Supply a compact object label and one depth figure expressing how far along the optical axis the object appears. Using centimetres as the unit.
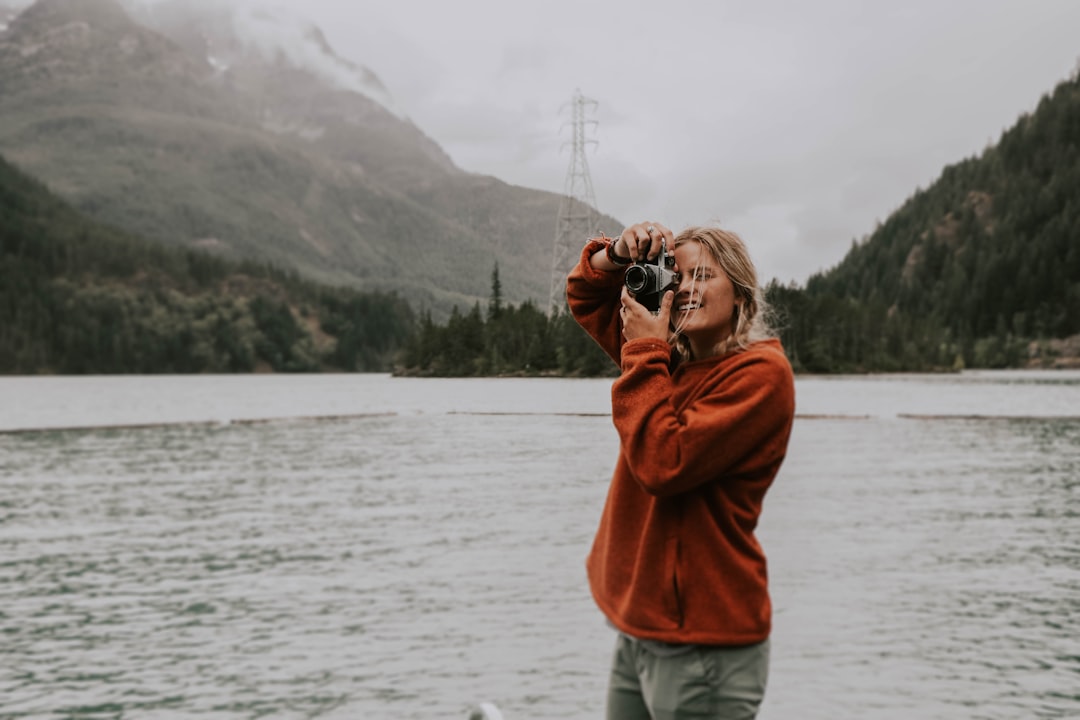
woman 287
